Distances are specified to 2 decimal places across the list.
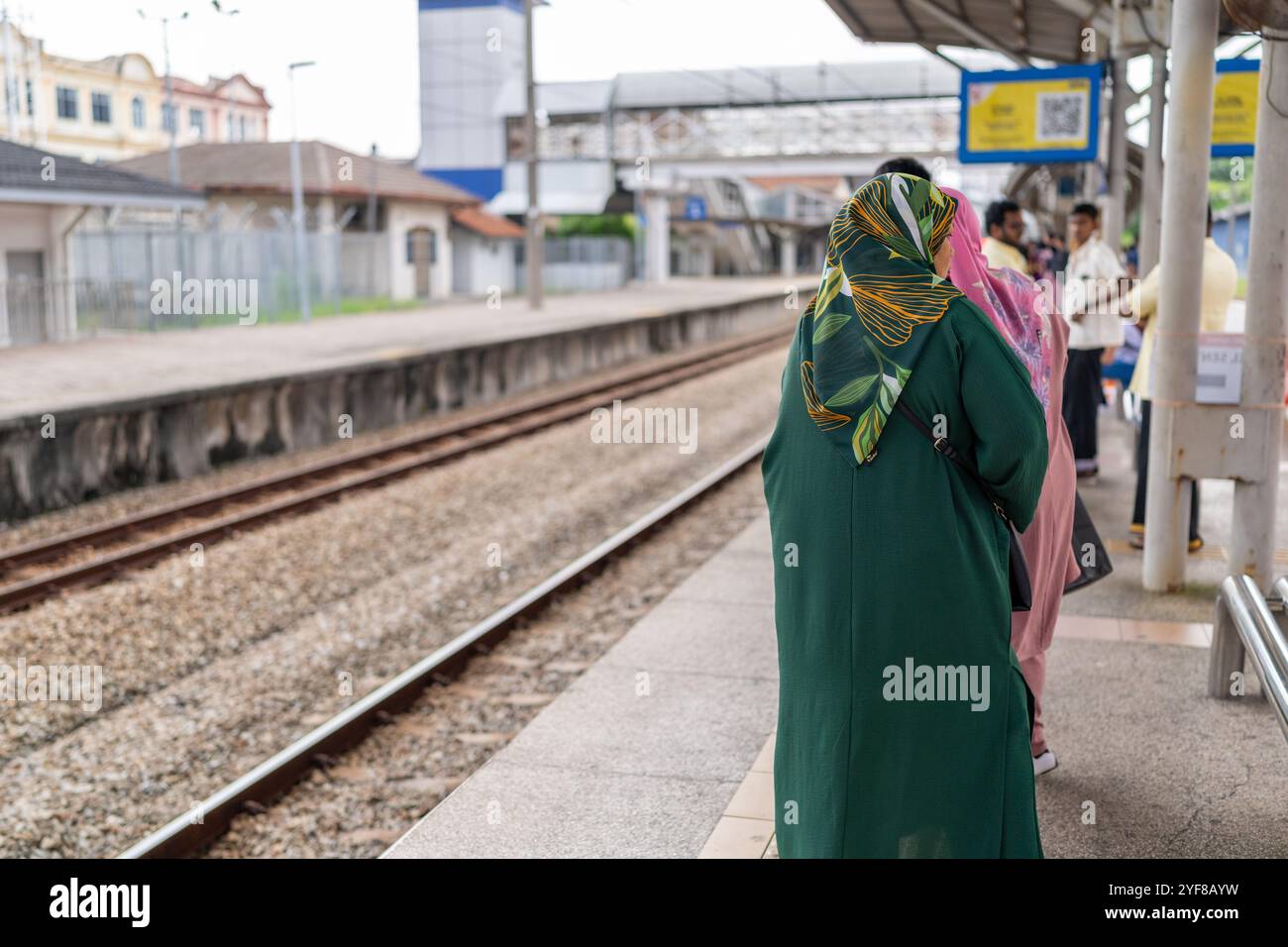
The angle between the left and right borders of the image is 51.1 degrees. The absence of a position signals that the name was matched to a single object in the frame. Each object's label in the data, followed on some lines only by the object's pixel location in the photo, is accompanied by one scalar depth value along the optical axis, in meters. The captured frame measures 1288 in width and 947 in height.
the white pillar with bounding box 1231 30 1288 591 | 6.16
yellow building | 36.41
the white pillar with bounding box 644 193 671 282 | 51.53
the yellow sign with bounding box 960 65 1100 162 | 11.16
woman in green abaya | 2.65
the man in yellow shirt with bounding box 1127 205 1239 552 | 6.97
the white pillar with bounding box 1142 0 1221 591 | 6.21
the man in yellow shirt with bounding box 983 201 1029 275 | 8.45
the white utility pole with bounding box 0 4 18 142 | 26.10
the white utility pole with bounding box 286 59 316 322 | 25.72
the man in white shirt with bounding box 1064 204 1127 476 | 8.84
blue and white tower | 50.06
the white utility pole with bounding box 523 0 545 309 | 29.98
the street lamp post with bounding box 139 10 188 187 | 22.73
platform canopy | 10.03
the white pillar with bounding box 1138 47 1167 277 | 10.22
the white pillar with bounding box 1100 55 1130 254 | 12.30
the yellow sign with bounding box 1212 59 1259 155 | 11.14
